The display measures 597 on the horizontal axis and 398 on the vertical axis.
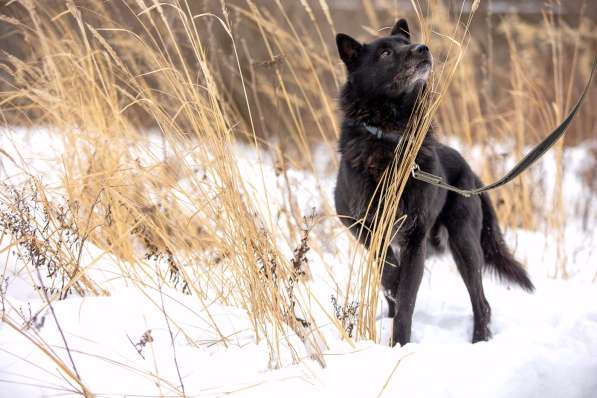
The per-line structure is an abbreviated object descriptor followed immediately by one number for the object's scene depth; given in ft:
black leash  18.22
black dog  19.77
